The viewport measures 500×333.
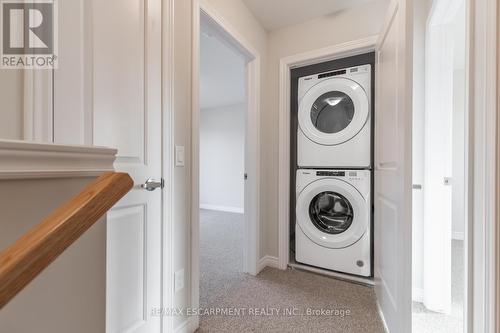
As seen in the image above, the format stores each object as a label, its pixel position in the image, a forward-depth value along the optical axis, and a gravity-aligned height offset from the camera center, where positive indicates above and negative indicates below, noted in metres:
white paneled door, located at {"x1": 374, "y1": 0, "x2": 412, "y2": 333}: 1.12 -0.01
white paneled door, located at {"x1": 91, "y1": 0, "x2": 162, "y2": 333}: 0.93 +0.14
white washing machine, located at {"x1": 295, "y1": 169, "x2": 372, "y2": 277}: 1.89 -0.50
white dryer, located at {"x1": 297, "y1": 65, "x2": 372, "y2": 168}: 1.89 +0.42
